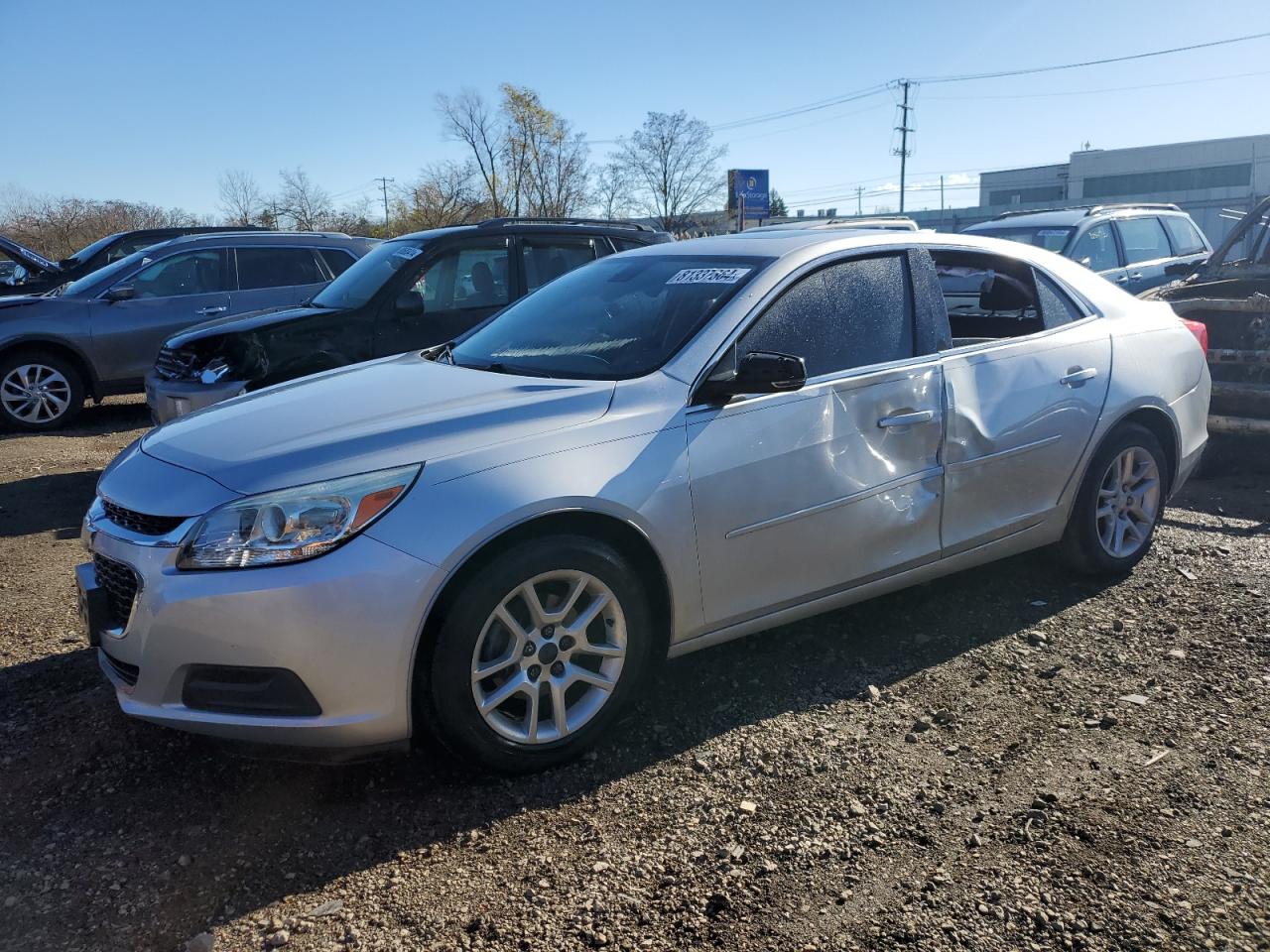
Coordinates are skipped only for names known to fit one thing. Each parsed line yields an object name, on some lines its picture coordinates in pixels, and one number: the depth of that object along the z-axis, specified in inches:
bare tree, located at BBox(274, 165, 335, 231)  1775.3
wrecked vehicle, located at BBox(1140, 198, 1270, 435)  271.4
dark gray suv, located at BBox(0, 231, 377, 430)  378.6
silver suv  428.1
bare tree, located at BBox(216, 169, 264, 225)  1716.3
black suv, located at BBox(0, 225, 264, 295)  448.8
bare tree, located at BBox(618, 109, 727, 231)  2185.0
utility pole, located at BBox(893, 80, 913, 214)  2719.0
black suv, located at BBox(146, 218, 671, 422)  273.4
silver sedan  113.0
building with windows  2546.8
